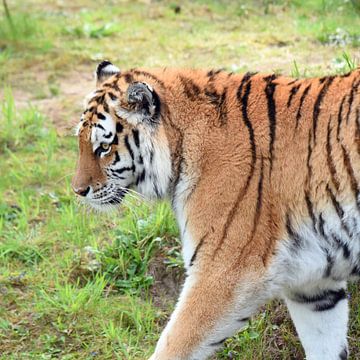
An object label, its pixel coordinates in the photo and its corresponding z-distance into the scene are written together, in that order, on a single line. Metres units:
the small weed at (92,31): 16.52
